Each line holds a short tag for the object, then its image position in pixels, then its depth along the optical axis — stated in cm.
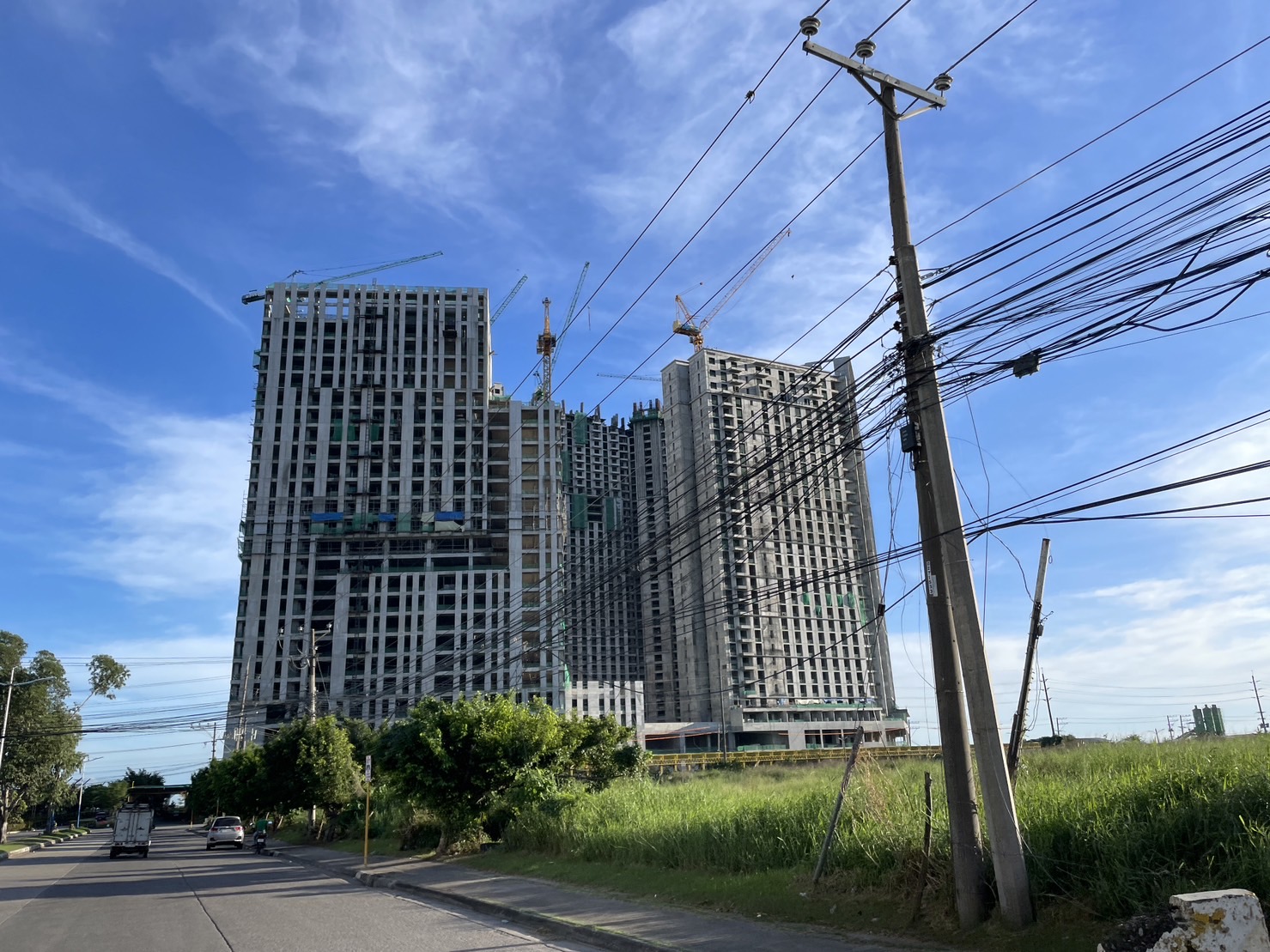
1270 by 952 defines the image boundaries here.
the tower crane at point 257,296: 13612
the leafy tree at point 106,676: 7262
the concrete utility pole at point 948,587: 917
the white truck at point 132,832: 4138
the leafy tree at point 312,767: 3956
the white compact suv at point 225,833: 4700
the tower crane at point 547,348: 14038
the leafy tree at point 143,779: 15500
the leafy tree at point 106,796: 14238
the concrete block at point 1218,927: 518
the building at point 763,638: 12406
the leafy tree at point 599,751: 2945
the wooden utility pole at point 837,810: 1205
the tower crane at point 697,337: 15325
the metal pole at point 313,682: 4381
